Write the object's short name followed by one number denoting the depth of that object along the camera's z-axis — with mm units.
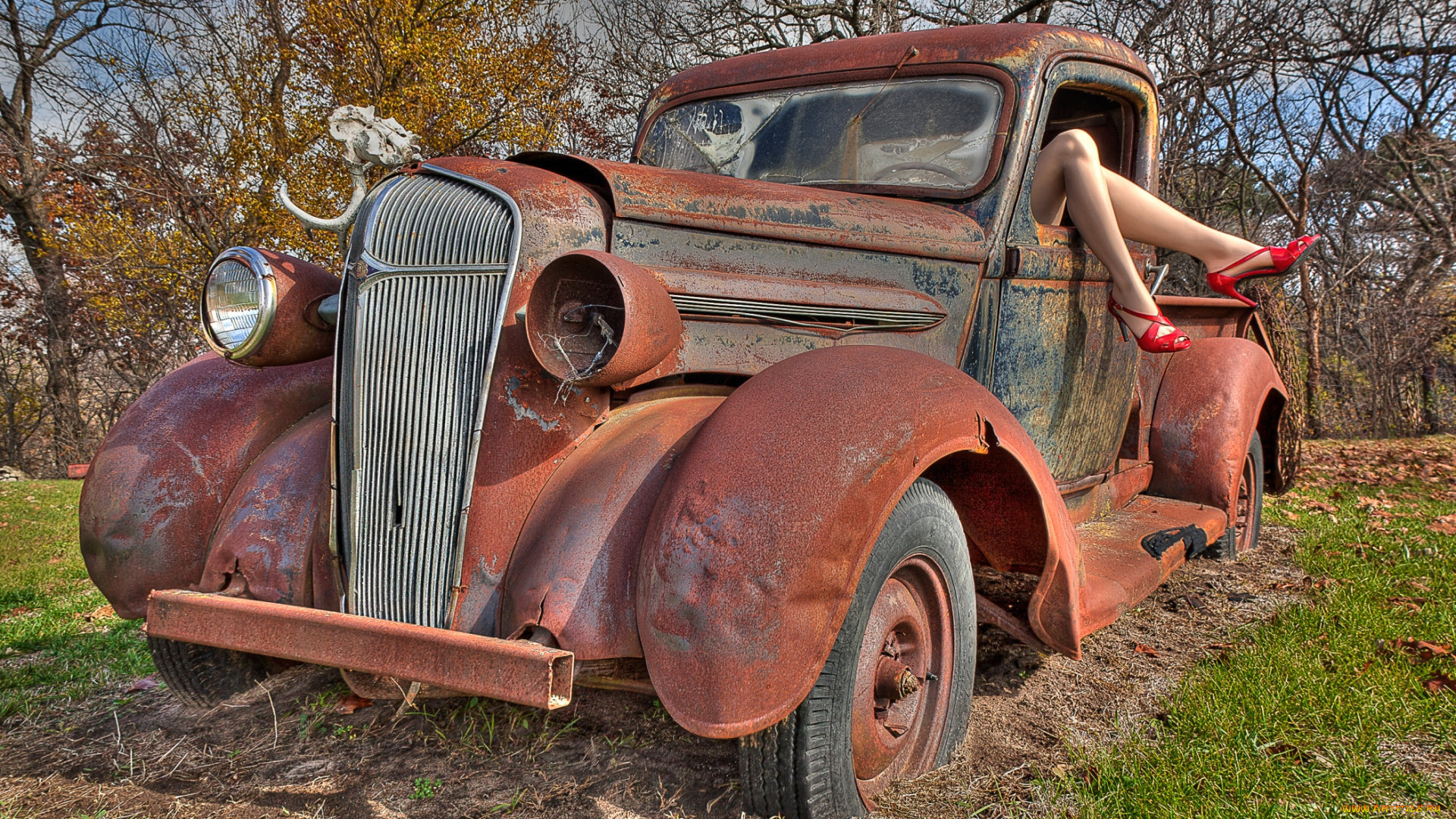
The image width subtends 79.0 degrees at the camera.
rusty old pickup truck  1654
